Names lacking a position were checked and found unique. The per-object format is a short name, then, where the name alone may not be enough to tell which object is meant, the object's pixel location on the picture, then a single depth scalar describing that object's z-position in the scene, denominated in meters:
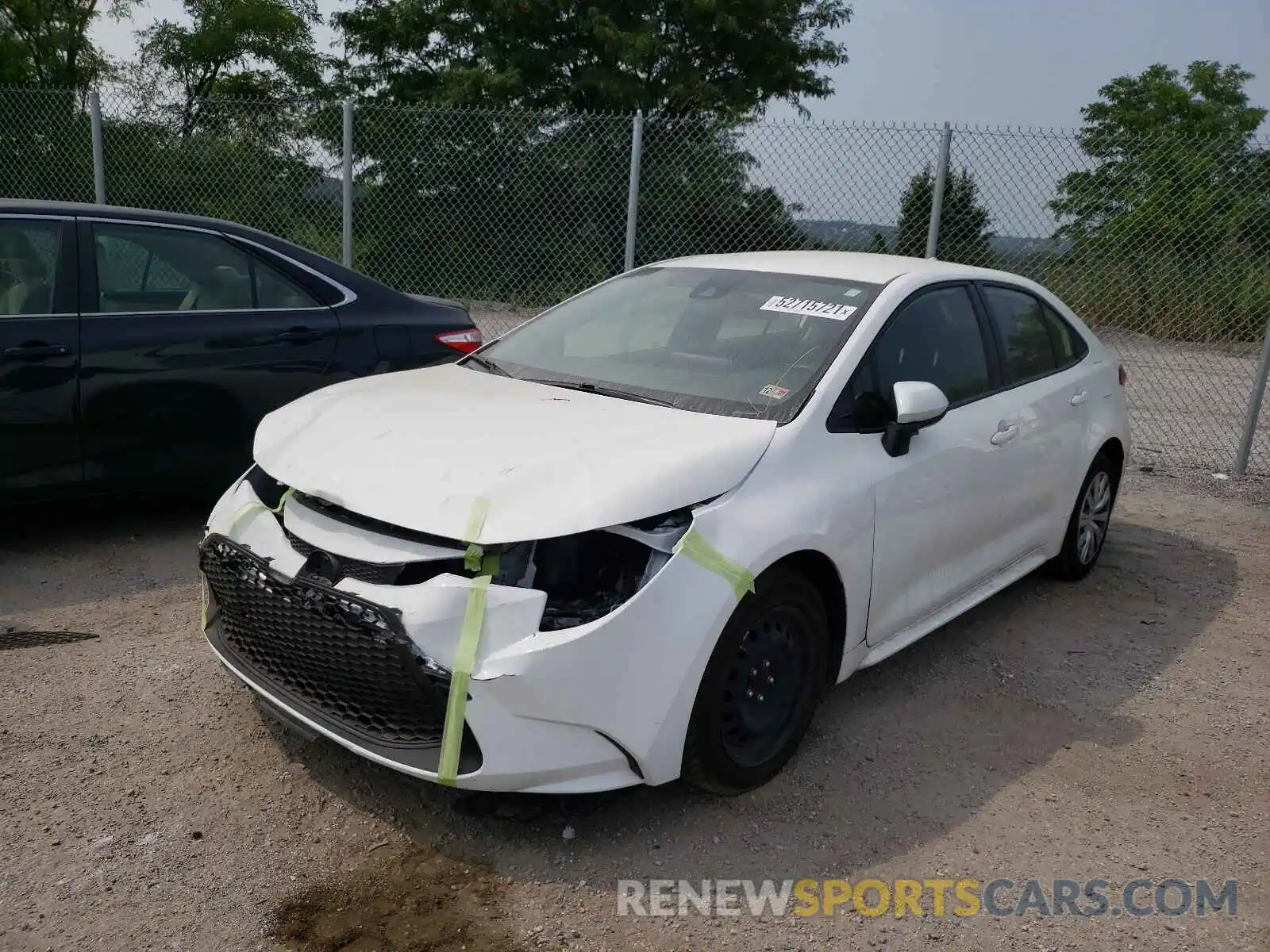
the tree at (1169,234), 8.23
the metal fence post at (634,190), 8.61
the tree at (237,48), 21.67
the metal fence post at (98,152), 9.96
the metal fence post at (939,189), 8.01
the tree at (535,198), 9.70
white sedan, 2.81
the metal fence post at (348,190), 9.52
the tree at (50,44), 20.52
